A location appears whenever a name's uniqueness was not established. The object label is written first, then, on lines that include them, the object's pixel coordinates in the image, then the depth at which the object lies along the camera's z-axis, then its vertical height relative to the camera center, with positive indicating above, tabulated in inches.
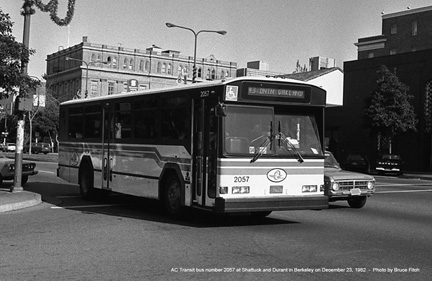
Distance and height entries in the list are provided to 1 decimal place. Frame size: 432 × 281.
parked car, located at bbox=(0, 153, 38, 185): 805.2 -34.8
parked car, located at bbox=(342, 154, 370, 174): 1684.3 -31.3
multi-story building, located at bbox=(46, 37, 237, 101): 4254.4 +591.7
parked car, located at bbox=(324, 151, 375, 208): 598.2 -34.1
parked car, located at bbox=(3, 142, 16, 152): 3309.5 -26.6
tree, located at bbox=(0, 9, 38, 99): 636.1 +91.7
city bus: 444.1 +2.8
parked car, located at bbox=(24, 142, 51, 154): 3068.4 -19.9
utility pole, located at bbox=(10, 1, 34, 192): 690.8 +16.2
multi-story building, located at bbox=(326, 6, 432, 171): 1828.2 +139.3
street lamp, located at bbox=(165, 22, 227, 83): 1566.2 +312.6
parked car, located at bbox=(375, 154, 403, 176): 1596.9 -28.1
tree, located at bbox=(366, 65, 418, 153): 1697.8 +128.4
